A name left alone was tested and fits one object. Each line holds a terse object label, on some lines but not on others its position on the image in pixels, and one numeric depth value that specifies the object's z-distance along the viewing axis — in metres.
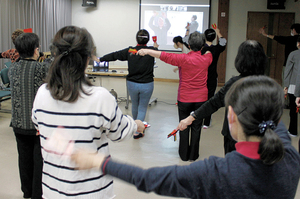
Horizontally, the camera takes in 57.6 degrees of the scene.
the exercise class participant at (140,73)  3.61
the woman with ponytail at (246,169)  0.80
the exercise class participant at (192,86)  2.93
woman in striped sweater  1.14
